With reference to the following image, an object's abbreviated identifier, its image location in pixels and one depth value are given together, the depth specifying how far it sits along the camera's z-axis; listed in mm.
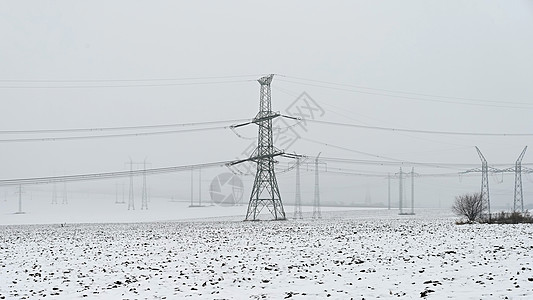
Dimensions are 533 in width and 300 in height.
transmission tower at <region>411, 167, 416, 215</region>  97750
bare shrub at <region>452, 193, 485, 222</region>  44156
